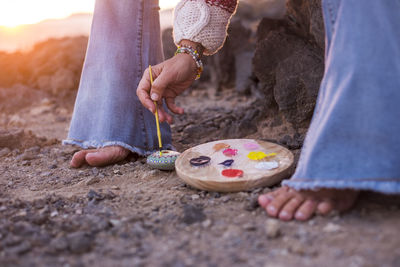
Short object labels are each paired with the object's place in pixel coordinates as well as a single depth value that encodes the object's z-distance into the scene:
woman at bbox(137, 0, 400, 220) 0.99
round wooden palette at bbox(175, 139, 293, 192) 1.12
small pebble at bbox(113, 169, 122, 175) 1.28
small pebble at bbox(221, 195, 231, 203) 1.10
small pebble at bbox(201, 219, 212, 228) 1.03
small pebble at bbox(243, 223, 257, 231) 1.01
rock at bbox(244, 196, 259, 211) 1.06
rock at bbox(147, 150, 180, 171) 1.24
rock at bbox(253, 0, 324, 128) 1.37
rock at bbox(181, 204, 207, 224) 1.04
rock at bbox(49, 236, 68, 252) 0.98
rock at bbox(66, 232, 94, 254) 0.98
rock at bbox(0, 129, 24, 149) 1.49
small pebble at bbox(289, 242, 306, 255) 0.95
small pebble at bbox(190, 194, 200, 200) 1.12
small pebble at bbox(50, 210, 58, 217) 1.07
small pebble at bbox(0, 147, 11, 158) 1.44
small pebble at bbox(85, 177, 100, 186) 1.23
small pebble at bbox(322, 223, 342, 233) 0.98
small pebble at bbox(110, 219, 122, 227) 1.04
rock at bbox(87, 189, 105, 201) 1.13
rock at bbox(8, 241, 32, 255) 0.97
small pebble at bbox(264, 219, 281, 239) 0.98
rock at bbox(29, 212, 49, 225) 1.05
